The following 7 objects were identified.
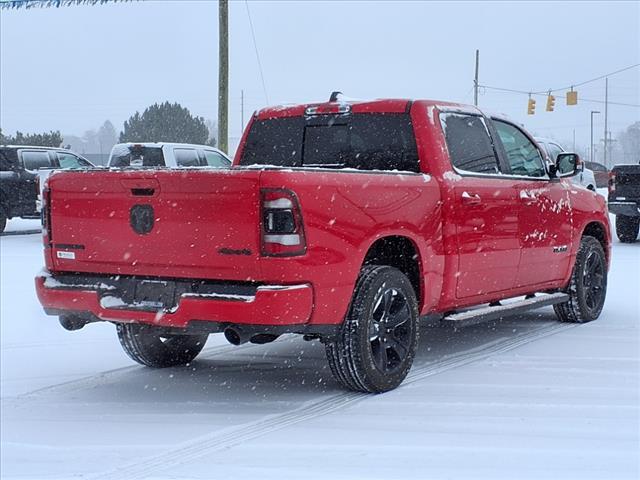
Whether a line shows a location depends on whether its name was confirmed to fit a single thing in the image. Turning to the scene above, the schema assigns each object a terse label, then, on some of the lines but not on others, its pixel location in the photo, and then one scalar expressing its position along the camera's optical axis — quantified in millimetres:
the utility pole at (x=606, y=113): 100281
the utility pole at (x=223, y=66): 24844
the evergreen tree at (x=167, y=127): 62562
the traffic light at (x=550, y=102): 45250
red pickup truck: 5105
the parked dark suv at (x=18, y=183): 19844
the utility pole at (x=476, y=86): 60344
